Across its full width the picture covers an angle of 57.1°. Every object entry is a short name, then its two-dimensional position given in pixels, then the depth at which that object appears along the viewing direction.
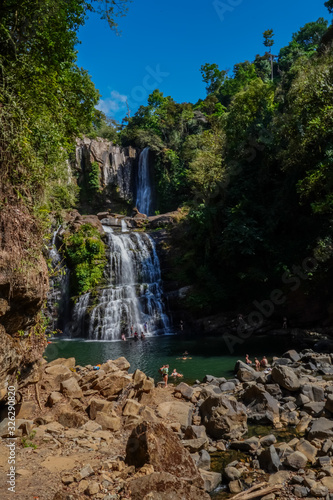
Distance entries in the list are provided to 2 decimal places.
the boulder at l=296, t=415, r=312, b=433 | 6.84
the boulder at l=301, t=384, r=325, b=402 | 8.16
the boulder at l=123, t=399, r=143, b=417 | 7.26
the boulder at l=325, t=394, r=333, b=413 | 7.20
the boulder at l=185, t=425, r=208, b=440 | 6.52
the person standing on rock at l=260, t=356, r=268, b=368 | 12.06
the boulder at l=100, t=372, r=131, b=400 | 8.13
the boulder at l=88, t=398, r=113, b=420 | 6.91
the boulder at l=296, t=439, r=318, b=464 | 5.65
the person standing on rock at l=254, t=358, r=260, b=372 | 11.79
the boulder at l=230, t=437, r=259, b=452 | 6.12
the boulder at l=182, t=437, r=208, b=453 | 6.01
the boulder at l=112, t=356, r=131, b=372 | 10.65
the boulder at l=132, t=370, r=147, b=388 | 8.73
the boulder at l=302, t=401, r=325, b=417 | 7.36
